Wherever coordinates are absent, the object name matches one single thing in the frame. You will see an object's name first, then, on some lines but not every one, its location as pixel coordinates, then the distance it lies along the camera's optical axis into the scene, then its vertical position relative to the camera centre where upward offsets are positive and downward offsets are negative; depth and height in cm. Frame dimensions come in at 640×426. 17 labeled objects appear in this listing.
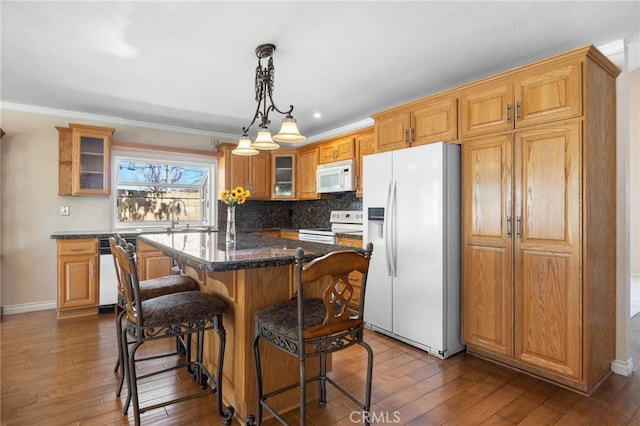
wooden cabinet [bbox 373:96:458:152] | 298 +84
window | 471 +33
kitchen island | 192 -50
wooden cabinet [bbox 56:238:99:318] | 379 -71
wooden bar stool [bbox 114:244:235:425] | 176 -55
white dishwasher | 397 -75
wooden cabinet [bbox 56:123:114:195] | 411 +64
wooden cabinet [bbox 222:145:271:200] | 514 +63
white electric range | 430 -18
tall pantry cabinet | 225 -3
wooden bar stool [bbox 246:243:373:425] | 153 -52
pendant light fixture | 246 +65
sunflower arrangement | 263 +13
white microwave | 447 +49
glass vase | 261 -11
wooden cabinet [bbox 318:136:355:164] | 457 +88
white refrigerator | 282 -28
